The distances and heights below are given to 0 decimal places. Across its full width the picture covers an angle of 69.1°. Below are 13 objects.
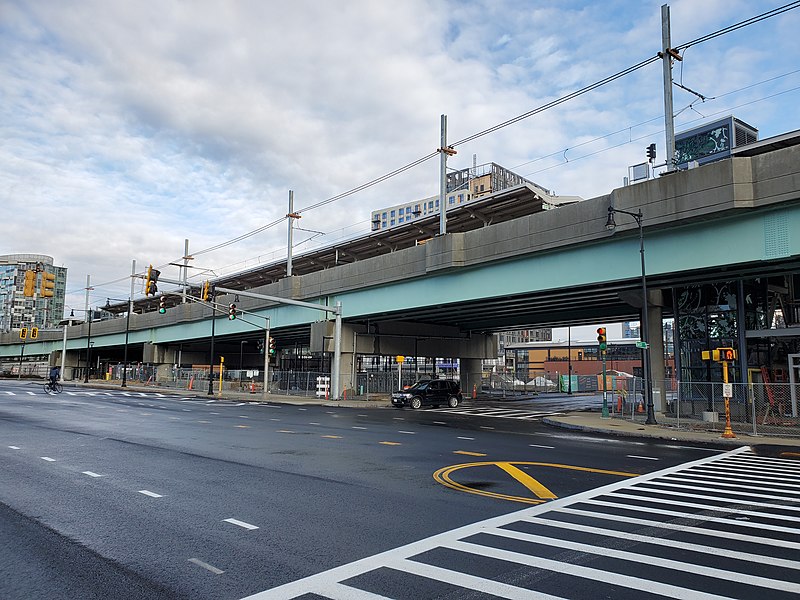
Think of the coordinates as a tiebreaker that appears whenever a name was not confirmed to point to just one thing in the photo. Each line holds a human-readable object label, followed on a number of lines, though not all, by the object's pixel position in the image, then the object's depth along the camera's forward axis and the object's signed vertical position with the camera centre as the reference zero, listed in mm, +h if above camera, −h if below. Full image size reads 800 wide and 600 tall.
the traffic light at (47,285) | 23922 +3414
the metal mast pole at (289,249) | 46519 +9594
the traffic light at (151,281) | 26550 +3969
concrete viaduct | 19016 +4788
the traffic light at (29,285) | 25156 +3519
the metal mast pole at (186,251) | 59250 +12058
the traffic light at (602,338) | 29953 +1725
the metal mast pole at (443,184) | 31281 +10265
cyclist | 46938 -780
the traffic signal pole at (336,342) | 40488 +1979
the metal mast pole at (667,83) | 21656 +10866
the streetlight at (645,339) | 21078 +1538
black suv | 37406 -1575
